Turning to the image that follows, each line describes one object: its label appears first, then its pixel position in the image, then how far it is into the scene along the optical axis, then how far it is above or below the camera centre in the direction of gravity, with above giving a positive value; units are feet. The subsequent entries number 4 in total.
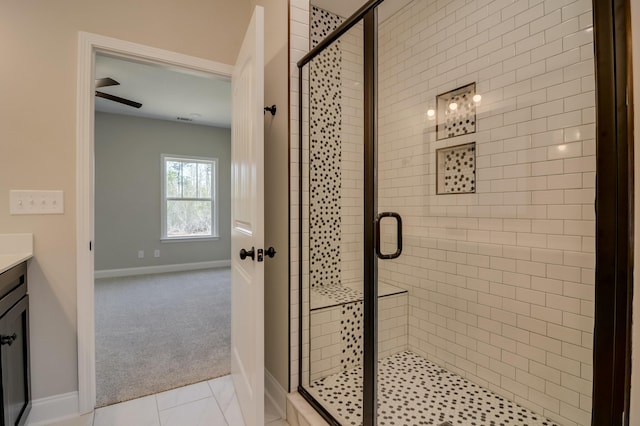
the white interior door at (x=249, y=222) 4.67 -0.18
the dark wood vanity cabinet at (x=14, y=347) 4.08 -1.99
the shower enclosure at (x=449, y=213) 5.10 -0.01
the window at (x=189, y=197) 18.19 +0.91
